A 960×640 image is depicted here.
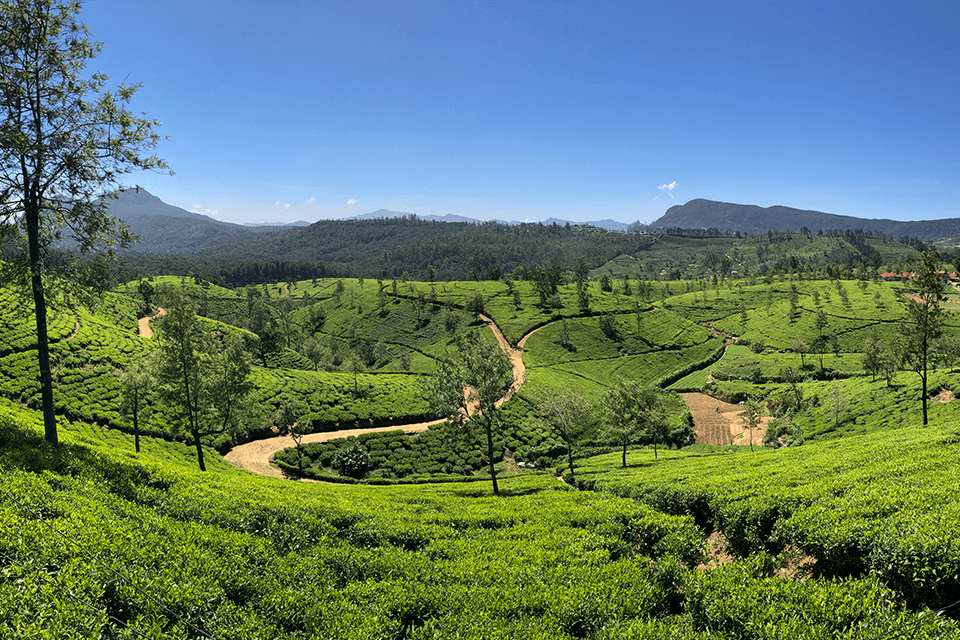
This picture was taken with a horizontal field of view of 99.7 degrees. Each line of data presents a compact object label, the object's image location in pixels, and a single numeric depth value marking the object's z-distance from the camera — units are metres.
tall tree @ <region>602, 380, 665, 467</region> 42.97
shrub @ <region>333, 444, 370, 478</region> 44.28
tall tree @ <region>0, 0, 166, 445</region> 16.06
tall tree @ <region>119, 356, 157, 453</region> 35.25
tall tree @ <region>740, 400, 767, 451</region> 57.83
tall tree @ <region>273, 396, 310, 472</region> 44.97
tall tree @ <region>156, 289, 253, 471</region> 31.98
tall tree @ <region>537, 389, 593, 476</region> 39.94
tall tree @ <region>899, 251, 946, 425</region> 38.12
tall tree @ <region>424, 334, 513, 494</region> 31.19
